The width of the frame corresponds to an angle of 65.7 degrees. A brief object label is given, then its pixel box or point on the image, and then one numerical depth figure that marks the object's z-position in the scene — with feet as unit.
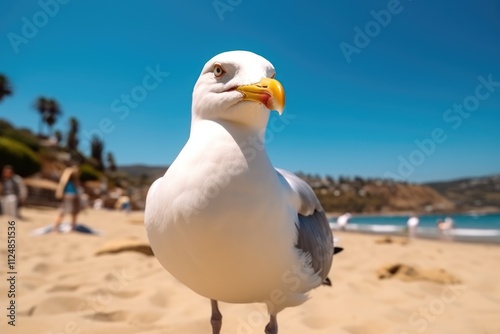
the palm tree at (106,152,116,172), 241.14
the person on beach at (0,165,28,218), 35.73
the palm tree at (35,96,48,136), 197.57
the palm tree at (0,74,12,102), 110.42
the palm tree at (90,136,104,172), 203.72
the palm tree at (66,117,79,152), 190.88
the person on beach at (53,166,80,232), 27.25
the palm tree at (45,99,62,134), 199.21
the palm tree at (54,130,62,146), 206.49
